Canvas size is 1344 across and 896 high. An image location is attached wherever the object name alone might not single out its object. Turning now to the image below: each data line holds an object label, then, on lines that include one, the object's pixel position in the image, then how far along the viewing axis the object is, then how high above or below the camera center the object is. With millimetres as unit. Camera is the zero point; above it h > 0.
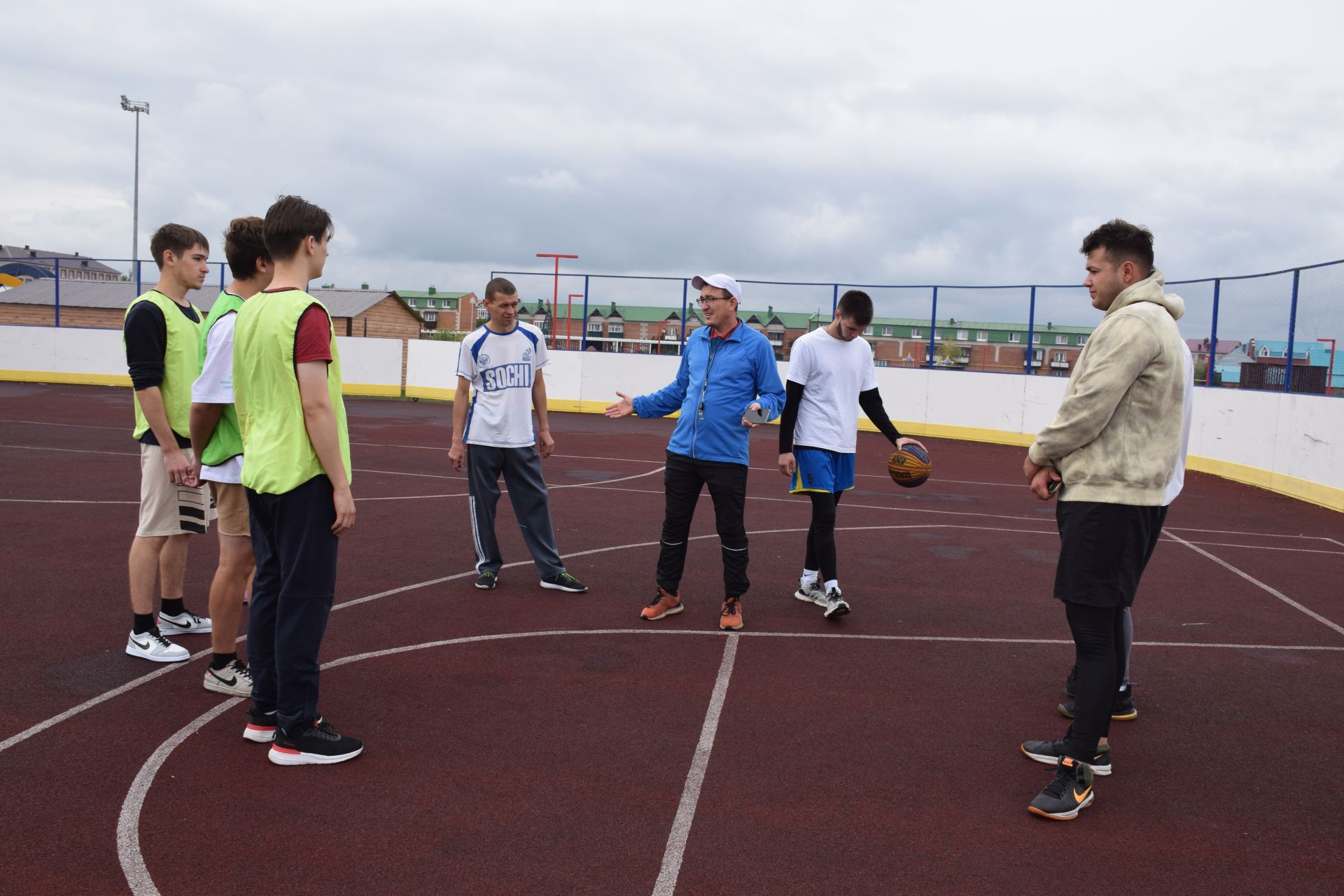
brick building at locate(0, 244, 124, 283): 31328 +2434
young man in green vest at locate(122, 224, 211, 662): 4844 -363
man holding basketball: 6285 -296
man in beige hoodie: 3730 -342
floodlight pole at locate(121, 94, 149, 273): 46125 +10727
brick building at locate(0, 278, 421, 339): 38281 +1703
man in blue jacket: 6000 -389
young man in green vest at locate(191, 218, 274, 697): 4441 -488
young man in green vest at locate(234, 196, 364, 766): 3676 -431
